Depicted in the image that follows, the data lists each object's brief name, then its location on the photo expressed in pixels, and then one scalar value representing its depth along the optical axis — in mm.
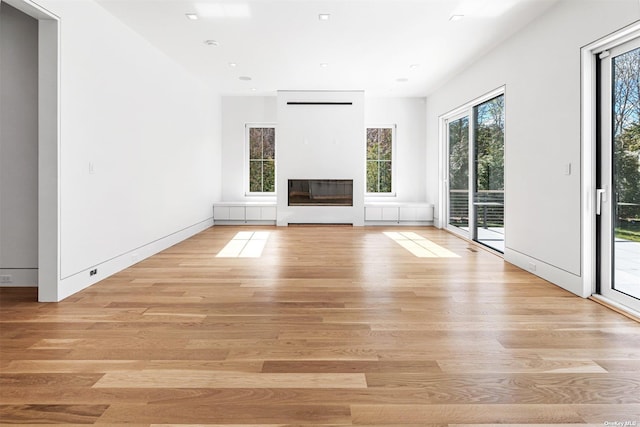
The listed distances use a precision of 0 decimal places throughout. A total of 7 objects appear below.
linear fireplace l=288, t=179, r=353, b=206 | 8375
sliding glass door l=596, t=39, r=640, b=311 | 2965
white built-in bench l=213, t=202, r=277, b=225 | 8391
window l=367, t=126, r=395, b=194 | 8867
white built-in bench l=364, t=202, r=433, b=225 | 8328
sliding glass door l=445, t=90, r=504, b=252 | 5320
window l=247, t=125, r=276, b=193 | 8945
